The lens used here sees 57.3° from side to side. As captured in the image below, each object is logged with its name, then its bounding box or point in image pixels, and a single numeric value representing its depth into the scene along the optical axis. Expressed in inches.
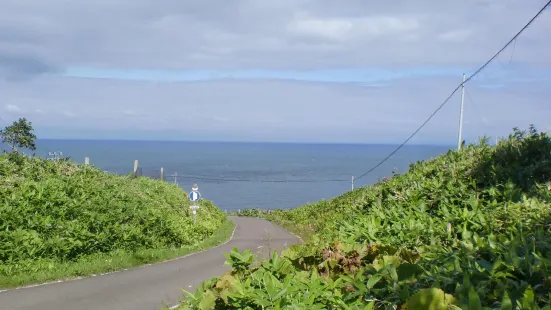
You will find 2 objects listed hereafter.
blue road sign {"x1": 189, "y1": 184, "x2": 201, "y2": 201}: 920.9
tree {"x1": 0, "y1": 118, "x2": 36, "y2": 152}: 1080.8
